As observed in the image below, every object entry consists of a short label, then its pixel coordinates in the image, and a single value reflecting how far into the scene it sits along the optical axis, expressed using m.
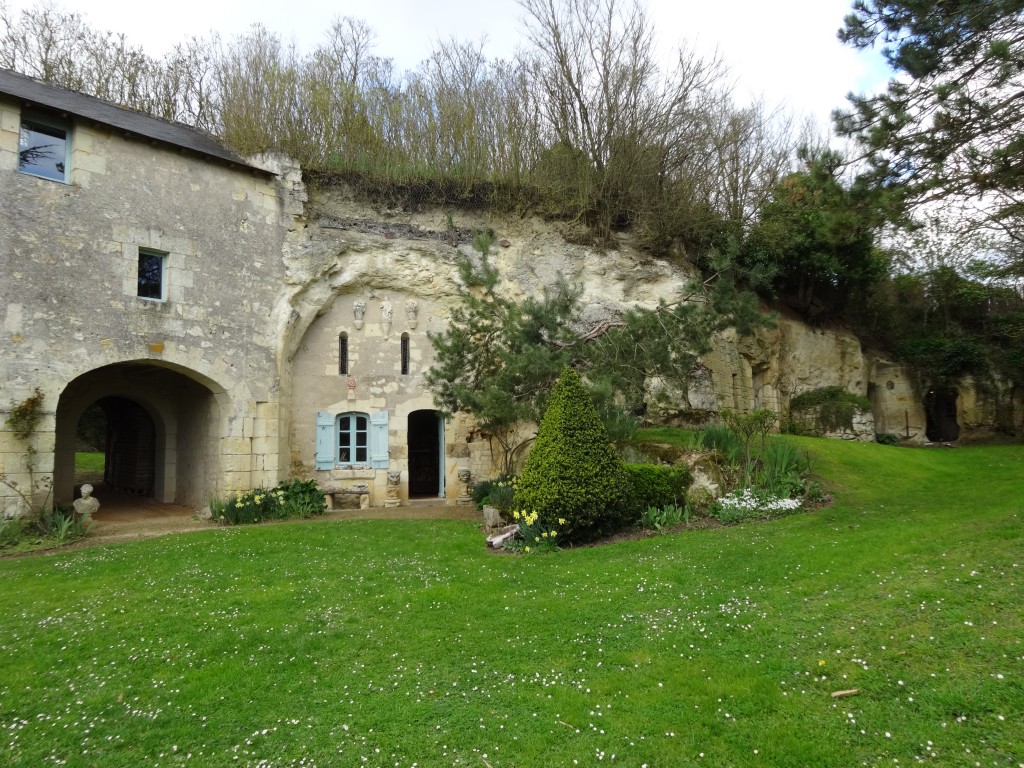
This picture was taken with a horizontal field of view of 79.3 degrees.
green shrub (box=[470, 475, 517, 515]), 9.83
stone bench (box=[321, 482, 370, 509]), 12.69
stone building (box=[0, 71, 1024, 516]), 9.55
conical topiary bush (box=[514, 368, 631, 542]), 7.96
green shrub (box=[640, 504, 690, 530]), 8.62
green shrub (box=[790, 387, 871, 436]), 17.30
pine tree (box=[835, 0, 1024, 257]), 5.88
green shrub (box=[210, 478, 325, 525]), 10.82
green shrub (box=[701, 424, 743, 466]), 10.27
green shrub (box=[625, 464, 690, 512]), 9.16
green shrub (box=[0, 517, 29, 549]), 8.65
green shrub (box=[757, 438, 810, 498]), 9.70
